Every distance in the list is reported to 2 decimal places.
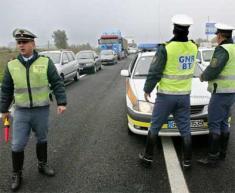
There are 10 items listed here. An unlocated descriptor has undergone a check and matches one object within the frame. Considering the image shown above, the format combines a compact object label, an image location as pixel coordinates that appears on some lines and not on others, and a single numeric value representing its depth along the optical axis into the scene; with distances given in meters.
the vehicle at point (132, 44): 75.73
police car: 5.23
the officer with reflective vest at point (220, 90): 4.36
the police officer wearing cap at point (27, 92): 4.00
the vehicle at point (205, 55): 14.48
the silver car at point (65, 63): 14.32
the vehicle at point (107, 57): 32.66
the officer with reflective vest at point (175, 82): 4.14
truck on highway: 40.97
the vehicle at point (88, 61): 21.98
